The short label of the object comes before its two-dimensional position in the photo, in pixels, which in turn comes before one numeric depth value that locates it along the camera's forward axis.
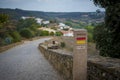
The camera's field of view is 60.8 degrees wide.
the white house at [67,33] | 55.20
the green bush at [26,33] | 32.43
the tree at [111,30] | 4.98
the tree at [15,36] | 25.16
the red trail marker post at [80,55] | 2.50
